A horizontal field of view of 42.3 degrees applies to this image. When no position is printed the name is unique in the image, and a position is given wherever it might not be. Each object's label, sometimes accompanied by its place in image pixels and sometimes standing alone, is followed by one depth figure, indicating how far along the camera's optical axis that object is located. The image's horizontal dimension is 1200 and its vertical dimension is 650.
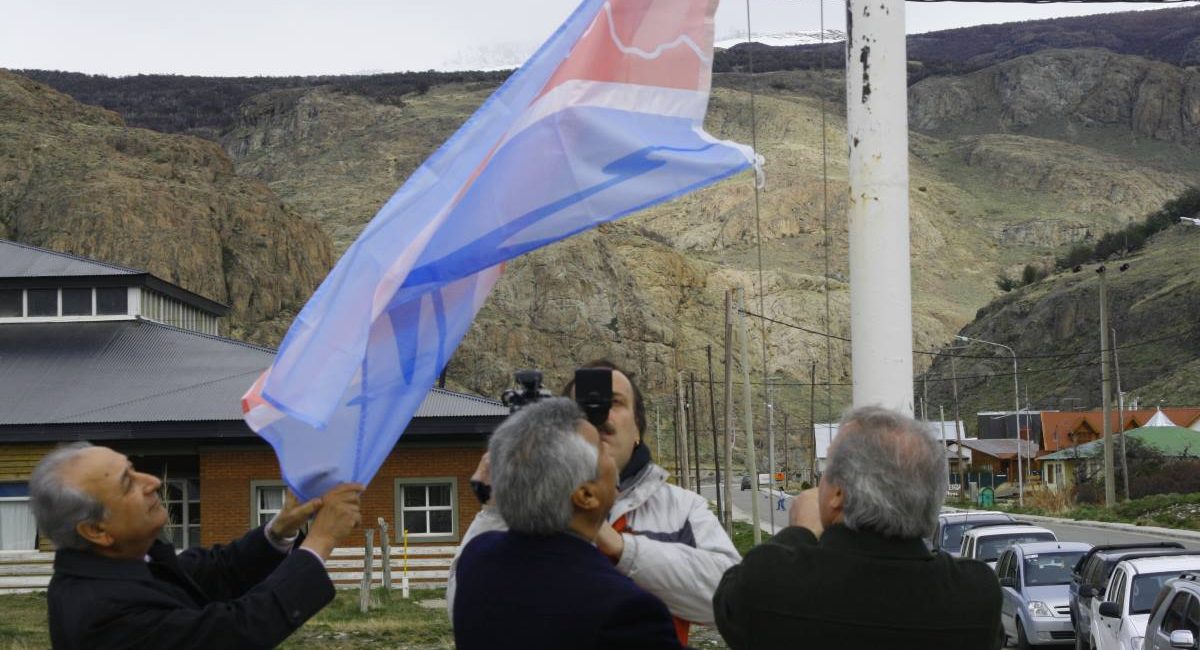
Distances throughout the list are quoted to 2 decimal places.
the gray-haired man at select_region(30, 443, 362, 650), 4.25
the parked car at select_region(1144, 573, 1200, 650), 12.18
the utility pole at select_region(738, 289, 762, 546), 40.25
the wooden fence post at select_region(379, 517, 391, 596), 28.16
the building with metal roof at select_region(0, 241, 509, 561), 31.81
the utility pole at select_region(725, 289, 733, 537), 41.34
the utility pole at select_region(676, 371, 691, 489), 48.38
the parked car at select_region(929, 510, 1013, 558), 27.88
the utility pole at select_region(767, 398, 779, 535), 62.12
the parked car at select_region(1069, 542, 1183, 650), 17.60
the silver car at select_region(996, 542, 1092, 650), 19.70
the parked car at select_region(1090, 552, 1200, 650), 15.19
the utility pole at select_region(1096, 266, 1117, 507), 45.06
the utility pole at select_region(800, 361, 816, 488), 73.00
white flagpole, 6.02
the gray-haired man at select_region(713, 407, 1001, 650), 4.06
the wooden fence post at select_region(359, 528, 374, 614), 25.89
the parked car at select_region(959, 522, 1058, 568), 24.70
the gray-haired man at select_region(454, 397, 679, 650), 3.81
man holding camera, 4.32
